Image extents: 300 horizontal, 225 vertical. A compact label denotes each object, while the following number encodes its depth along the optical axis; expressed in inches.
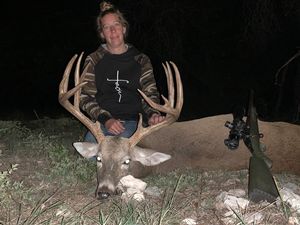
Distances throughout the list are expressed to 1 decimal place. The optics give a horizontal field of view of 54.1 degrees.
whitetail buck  100.9
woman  114.9
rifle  80.8
